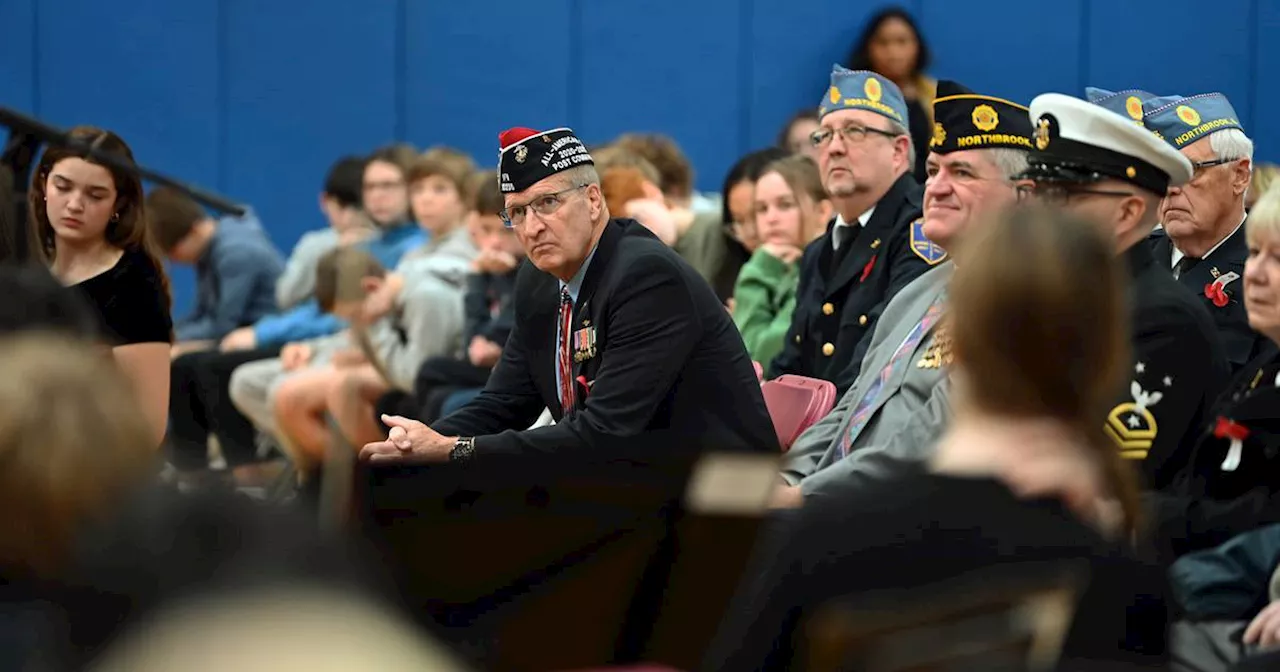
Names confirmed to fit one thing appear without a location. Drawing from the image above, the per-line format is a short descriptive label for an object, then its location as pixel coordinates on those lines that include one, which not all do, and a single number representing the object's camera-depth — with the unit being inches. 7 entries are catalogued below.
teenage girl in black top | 353.4
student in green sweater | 443.5
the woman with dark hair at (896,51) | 690.8
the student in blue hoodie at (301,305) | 629.9
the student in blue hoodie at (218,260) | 668.1
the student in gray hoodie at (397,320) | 558.3
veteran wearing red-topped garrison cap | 298.8
